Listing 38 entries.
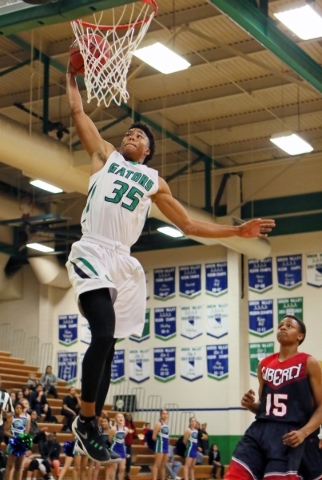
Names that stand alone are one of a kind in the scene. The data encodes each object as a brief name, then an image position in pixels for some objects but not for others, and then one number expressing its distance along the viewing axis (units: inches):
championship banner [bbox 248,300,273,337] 982.4
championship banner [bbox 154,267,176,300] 1048.2
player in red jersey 285.0
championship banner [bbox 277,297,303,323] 964.6
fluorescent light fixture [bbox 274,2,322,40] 502.9
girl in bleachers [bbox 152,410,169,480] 818.8
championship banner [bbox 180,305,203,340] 1017.5
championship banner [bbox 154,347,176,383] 1023.0
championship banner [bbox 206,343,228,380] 988.6
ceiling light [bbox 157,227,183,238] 875.4
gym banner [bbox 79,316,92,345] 1069.1
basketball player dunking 199.2
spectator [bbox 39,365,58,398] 919.7
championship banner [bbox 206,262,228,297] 1011.3
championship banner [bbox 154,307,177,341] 1034.7
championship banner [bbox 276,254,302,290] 975.2
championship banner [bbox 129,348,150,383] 1037.8
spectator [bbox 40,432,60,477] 728.3
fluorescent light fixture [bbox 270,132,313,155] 747.9
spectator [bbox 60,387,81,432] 829.8
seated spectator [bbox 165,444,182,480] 848.3
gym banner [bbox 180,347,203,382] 1007.6
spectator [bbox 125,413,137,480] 807.1
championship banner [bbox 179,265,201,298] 1031.0
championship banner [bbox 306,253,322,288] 960.9
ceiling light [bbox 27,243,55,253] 932.2
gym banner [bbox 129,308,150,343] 1052.5
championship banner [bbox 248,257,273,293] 993.5
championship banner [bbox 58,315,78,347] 1080.8
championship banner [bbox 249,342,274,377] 977.5
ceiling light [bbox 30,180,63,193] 767.1
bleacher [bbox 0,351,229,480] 832.3
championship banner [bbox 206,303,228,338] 999.0
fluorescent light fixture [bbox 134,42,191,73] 578.6
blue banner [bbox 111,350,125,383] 1048.8
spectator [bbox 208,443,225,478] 905.5
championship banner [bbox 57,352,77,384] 1066.7
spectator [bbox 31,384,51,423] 828.0
